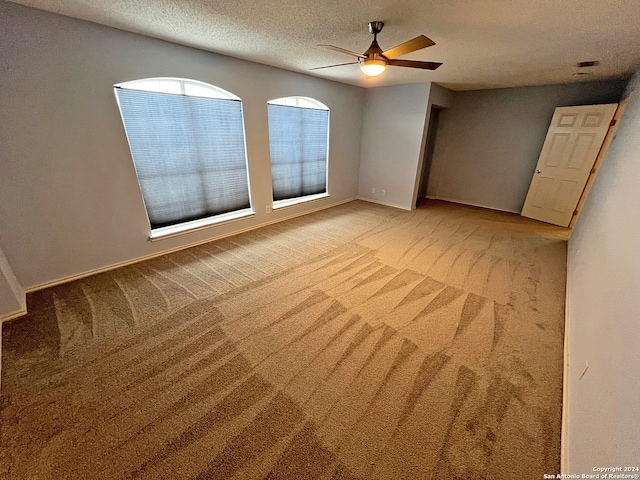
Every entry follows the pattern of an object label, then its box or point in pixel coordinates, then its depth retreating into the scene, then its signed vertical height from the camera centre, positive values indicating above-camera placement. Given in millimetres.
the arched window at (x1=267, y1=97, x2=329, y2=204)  3984 -103
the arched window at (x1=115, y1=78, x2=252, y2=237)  2674 -104
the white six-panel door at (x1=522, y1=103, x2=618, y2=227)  3945 -224
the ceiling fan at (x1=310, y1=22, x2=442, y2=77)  1941 +687
